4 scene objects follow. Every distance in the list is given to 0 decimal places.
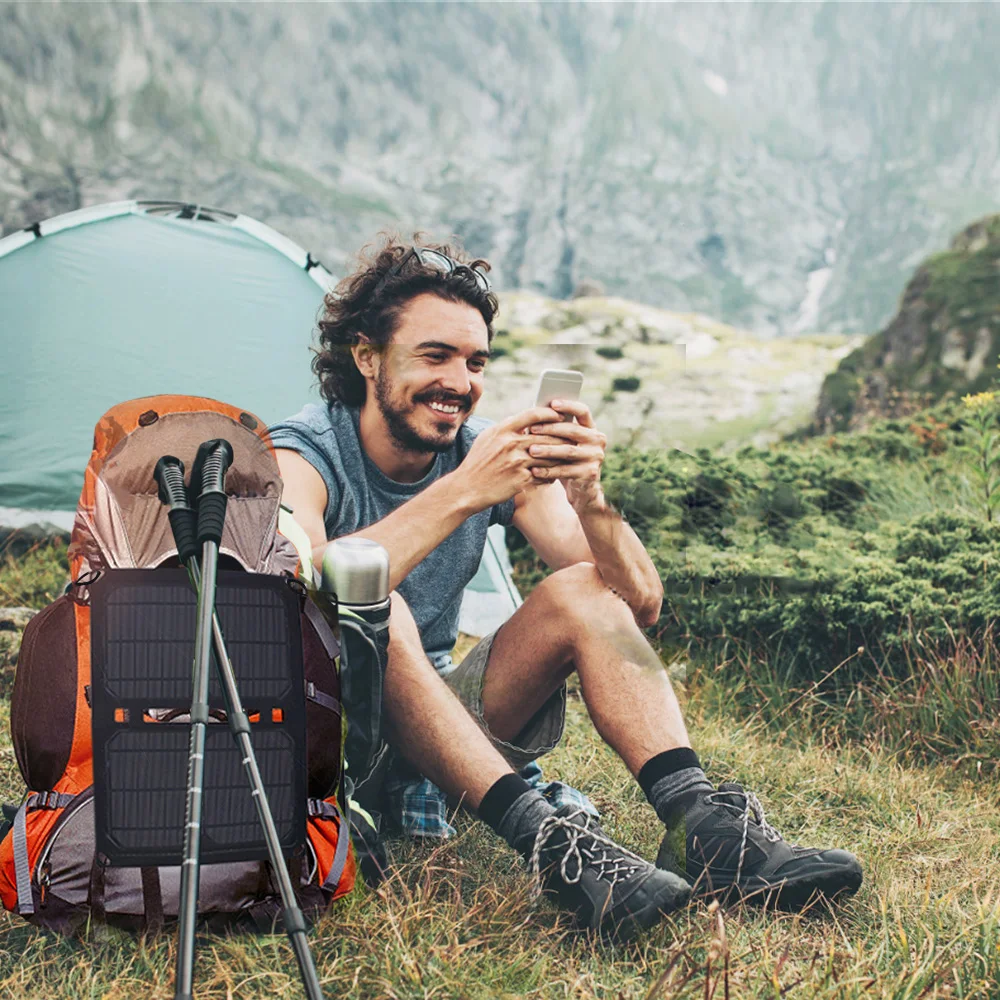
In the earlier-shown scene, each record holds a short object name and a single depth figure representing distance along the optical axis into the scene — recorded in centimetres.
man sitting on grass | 181
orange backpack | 157
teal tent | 403
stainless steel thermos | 167
